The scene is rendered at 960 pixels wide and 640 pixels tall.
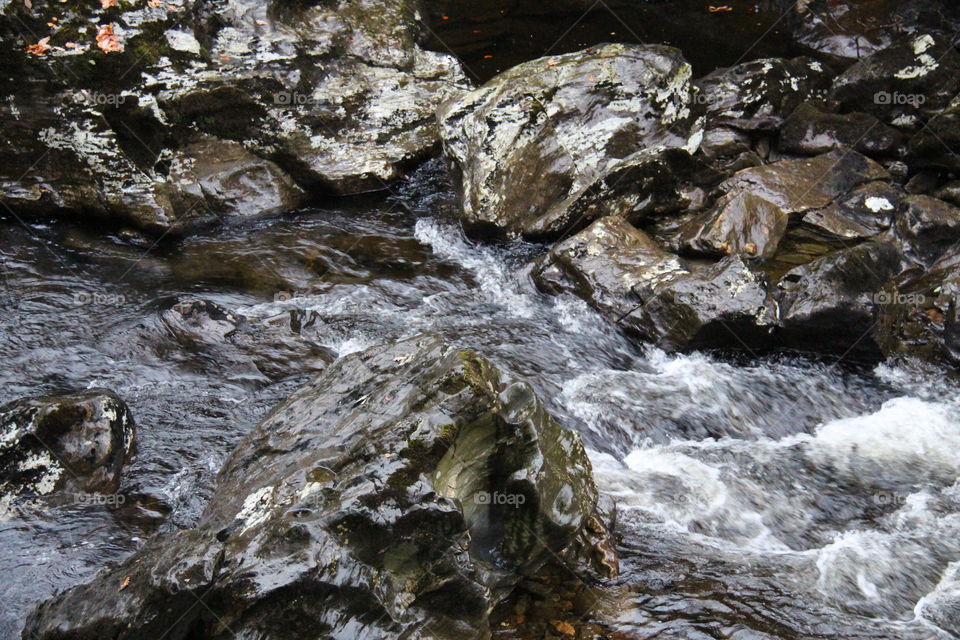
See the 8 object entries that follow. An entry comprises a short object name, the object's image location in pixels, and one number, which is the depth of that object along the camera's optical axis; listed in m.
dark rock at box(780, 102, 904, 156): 8.20
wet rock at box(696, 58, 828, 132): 8.77
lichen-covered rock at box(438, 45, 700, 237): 7.49
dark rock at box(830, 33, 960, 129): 8.40
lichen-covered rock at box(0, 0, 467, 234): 7.53
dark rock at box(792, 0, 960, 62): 10.55
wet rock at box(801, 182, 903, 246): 7.12
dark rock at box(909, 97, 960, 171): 7.66
